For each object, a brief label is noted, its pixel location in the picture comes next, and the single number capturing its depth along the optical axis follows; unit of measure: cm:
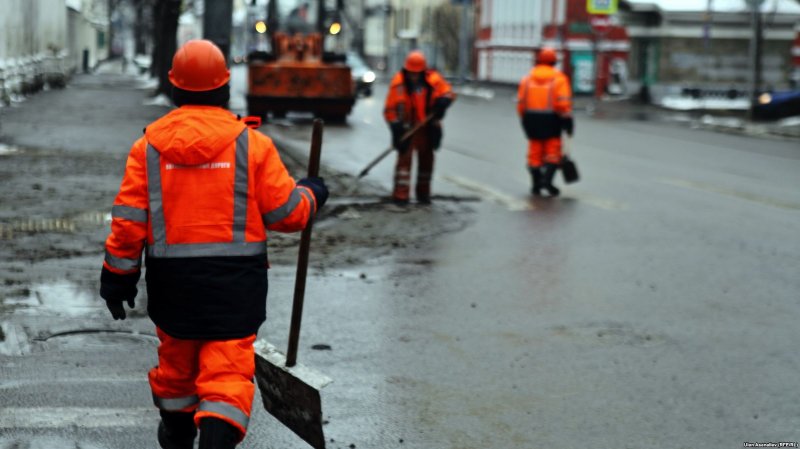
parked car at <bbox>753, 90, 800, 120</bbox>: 3459
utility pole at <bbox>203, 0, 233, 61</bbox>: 1842
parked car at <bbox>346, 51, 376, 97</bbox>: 4328
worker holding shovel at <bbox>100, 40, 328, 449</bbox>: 471
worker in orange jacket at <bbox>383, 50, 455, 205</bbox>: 1383
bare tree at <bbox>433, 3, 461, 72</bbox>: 7438
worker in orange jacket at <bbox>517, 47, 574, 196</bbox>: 1510
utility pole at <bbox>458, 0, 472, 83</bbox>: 5863
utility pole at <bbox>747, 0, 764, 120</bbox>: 3372
